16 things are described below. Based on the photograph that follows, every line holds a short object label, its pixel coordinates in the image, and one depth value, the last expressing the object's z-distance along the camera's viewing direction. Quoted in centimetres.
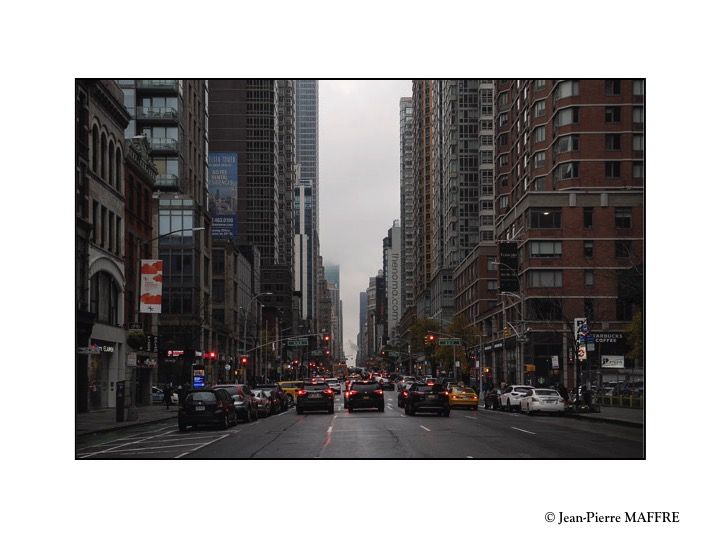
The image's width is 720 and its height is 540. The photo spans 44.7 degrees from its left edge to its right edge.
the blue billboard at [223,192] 11531
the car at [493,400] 5623
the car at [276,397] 5163
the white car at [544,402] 4551
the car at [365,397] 4741
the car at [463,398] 5478
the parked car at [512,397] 5134
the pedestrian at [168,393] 5488
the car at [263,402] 4597
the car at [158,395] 6890
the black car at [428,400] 4200
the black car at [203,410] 3359
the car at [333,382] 8322
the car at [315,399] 4666
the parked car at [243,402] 4006
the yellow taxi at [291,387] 6888
